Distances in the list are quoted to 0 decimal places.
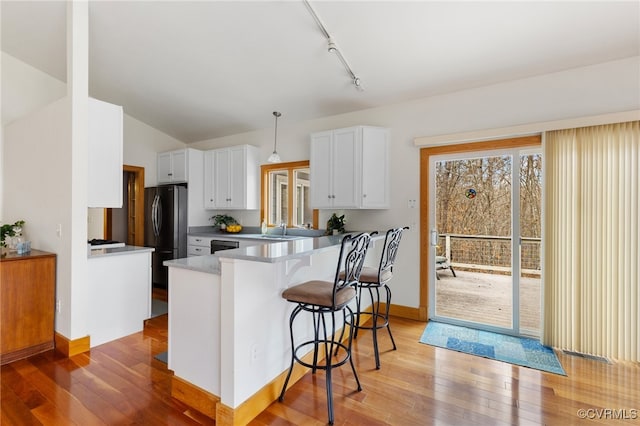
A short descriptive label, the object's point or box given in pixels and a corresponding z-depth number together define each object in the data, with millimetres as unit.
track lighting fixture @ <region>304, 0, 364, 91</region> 2359
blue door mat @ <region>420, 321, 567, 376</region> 2529
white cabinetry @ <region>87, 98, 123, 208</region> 2865
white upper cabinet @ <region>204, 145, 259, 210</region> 4613
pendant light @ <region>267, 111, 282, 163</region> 3594
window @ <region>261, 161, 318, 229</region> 4477
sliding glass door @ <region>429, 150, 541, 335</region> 3084
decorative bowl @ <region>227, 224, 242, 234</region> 4938
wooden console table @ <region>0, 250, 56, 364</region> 2441
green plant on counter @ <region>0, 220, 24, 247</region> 2947
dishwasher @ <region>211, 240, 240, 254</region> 4308
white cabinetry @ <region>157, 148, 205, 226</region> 4793
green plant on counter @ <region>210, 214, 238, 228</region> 5037
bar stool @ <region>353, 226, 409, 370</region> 2395
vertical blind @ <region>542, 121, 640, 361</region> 2514
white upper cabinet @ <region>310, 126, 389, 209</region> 3496
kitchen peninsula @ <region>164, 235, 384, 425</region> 1680
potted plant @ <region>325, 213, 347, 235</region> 3824
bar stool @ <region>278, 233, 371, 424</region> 1786
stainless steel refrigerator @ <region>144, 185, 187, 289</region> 4637
